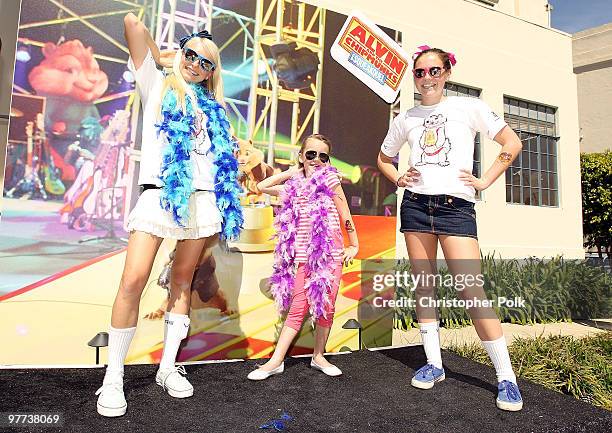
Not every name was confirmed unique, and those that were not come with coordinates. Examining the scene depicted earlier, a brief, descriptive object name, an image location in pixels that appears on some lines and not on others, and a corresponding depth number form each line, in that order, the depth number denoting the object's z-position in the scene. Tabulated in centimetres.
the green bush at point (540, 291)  576
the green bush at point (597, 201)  944
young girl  251
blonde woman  188
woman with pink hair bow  221
